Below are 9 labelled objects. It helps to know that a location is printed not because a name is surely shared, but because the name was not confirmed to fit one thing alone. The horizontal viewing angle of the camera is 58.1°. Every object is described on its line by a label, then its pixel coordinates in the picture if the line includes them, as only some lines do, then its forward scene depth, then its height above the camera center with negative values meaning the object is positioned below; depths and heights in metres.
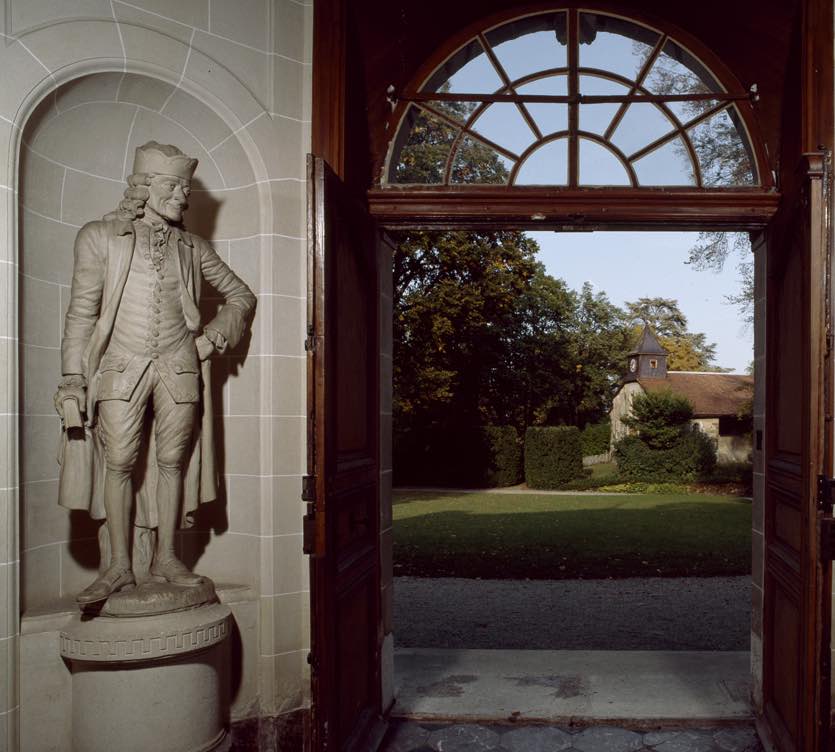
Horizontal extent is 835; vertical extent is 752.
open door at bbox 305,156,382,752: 2.93 -0.42
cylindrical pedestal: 3.08 -1.29
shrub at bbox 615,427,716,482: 21.72 -2.59
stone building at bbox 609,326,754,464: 25.36 -0.87
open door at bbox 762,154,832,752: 2.78 -0.46
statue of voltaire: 3.19 +0.03
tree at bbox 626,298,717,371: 48.34 +3.27
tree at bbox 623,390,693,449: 21.84 -1.33
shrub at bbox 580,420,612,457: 25.47 -2.29
